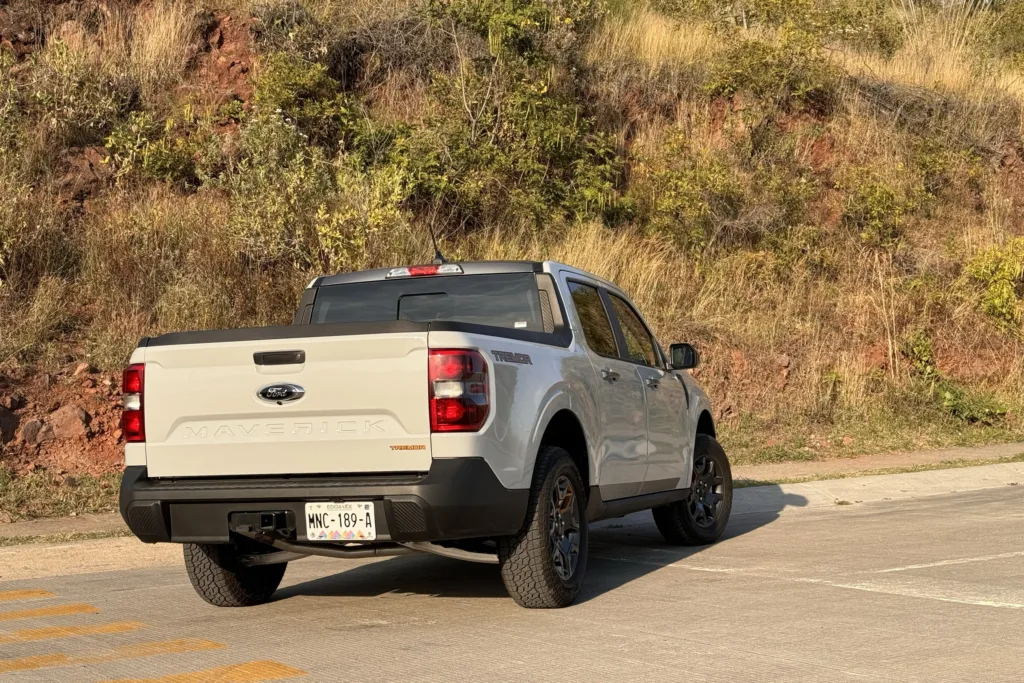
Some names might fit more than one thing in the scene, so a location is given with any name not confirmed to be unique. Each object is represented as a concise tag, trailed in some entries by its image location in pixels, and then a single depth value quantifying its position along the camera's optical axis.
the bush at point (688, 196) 21.53
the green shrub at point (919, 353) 20.03
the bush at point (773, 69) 24.69
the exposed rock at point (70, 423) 13.55
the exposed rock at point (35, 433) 13.35
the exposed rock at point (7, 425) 13.30
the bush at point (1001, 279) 21.16
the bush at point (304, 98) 20.55
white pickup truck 6.26
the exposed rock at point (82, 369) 14.42
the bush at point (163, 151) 18.86
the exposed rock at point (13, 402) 13.60
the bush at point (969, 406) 19.28
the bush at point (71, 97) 19.02
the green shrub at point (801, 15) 24.95
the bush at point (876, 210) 22.78
